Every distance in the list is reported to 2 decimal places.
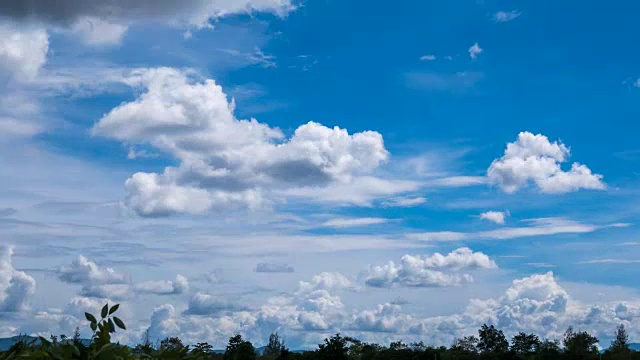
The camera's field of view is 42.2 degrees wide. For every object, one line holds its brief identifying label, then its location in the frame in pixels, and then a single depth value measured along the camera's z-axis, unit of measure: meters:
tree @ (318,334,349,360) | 142.75
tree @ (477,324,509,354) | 177.91
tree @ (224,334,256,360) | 155.21
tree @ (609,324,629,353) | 155.00
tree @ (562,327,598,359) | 153.45
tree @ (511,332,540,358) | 171.24
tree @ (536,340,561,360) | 144.62
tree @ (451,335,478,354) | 179.88
